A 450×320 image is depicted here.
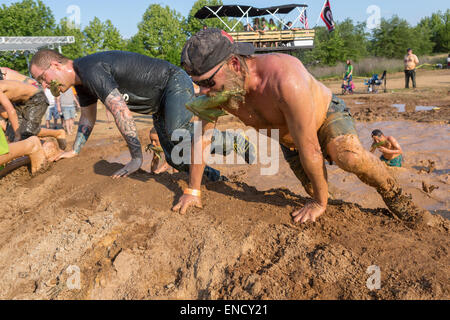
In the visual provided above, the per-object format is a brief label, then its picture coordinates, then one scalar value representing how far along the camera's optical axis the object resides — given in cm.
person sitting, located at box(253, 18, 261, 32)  1719
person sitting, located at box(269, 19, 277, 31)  1731
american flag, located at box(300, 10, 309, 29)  1781
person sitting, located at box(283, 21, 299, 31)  1759
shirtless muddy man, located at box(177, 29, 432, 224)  188
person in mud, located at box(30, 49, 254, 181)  295
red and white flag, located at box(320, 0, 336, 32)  2064
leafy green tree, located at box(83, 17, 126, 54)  3066
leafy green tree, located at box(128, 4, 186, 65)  3291
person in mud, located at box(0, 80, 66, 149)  430
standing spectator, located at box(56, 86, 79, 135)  858
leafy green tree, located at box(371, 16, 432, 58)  3625
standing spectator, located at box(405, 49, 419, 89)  1300
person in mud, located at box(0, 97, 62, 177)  339
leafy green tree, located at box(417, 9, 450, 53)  4000
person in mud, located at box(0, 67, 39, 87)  526
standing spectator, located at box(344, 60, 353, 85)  1429
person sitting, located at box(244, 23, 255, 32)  1699
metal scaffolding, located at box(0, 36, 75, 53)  1619
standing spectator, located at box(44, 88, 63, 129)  929
